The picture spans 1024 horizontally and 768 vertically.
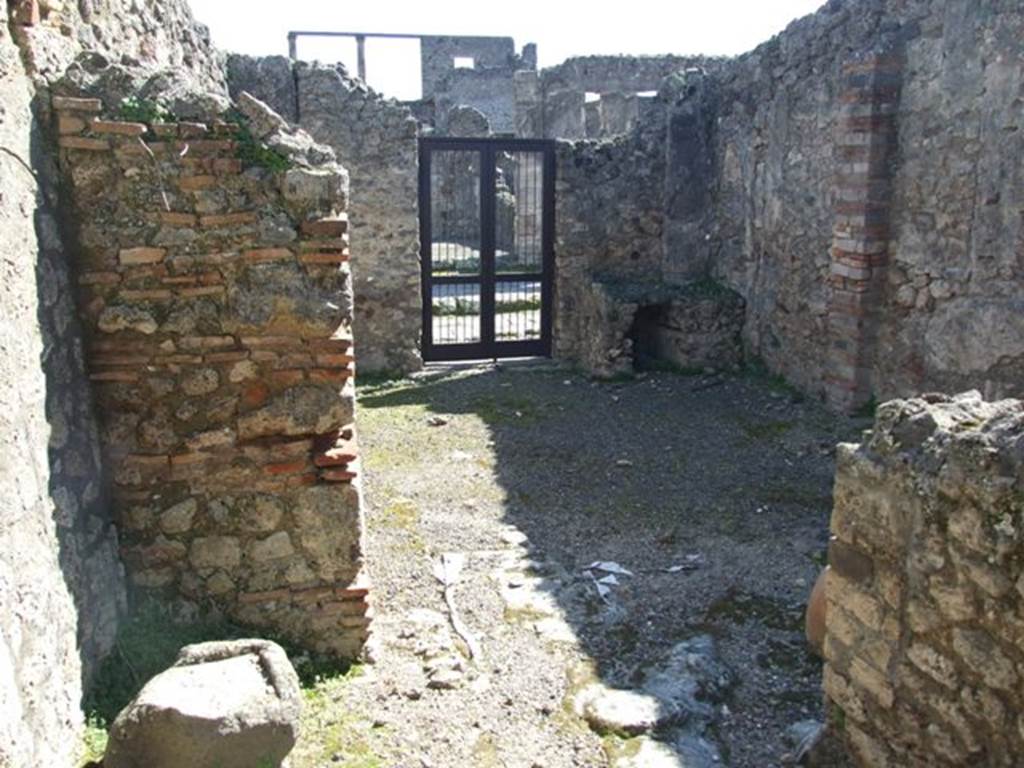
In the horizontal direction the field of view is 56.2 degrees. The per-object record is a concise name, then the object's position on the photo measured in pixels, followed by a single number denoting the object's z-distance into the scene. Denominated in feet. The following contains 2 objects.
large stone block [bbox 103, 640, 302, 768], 9.95
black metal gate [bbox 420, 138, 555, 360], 34.79
